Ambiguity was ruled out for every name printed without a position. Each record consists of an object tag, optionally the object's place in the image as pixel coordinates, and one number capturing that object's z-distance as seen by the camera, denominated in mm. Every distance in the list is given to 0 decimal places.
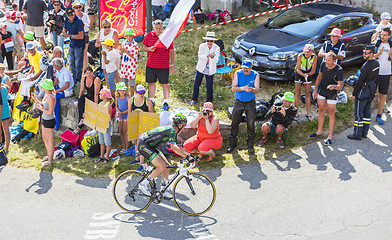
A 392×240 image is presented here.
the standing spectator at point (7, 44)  13965
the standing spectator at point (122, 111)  10055
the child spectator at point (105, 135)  10055
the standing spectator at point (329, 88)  9992
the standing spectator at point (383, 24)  11891
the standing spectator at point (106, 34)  11289
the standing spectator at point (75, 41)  12023
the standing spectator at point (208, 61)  11133
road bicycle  8109
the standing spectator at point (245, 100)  9859
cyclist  7984
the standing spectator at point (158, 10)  17353
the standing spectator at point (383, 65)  10789
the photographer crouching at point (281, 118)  10164
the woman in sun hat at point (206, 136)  9641
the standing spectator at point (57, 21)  13383
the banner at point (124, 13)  11344
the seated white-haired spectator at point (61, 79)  11297
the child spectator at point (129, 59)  11259
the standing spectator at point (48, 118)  9922
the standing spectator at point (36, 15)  14070
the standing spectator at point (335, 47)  10875
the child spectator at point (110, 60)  10805
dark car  12203
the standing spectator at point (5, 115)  10898
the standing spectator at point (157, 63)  10977
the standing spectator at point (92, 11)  17000
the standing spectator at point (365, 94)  10070
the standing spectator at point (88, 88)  10719
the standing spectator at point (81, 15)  12513
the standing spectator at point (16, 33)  14420
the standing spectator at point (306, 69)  10742
